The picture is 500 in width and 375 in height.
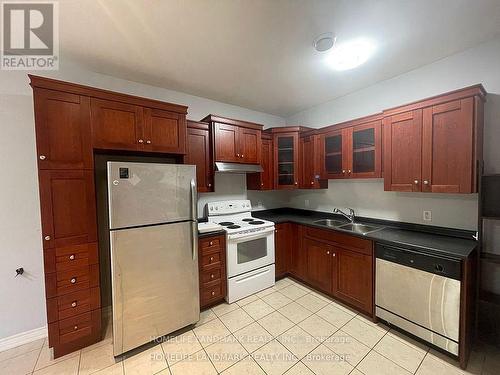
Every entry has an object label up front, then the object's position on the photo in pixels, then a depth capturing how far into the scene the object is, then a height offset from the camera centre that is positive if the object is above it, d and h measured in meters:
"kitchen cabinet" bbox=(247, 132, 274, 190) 3.12 +0.17
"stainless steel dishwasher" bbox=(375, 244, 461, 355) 1.56 -1.00
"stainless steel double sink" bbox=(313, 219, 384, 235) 2.60 -0.63
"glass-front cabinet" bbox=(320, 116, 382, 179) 2.33 +0.38
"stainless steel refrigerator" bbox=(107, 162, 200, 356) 1.66 -0.60
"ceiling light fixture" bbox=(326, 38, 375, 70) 1.78 +1.19
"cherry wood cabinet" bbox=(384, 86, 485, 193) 1.67 +0.31
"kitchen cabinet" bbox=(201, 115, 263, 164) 2.65 +0.58
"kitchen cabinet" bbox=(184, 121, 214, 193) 2.52 +0.38
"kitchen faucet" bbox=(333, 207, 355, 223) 2.79 -0.49
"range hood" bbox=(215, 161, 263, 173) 2.64 +0.19
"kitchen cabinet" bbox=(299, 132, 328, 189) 2.99 +0.26
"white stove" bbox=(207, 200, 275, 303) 2.45 -0.91
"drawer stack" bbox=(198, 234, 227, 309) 2.28 -1.02
